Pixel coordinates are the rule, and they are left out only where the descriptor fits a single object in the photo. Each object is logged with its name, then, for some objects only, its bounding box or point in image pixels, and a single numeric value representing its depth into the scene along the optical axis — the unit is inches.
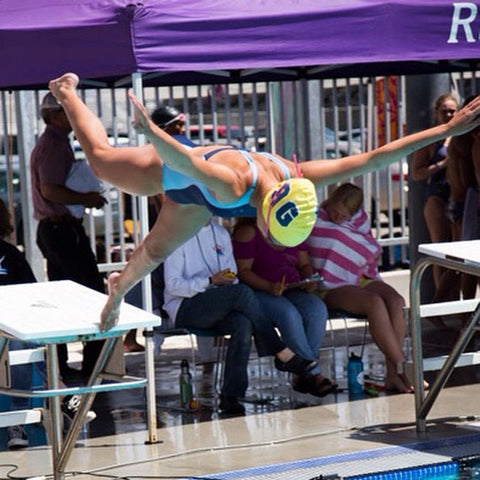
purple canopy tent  526.9
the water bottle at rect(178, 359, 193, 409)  616.4
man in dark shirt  658.8
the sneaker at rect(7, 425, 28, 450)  558.9
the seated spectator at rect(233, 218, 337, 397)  626.8
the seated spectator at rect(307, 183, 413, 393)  645.3
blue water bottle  641.0
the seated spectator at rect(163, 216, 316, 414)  612.1
